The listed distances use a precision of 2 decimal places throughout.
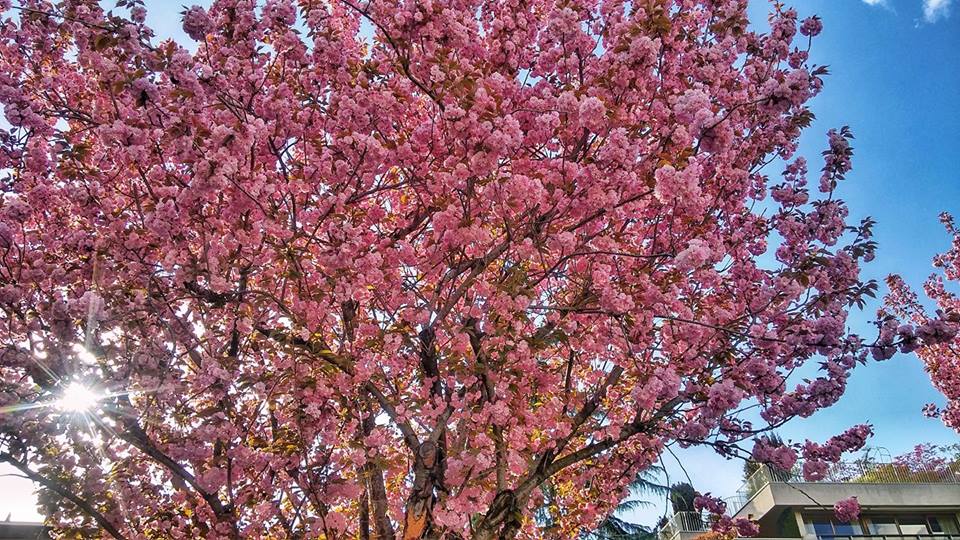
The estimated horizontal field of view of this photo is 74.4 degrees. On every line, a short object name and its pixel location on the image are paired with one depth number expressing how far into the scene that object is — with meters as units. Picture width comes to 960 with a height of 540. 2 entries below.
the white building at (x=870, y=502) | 18.08
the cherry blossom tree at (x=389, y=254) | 4.91
